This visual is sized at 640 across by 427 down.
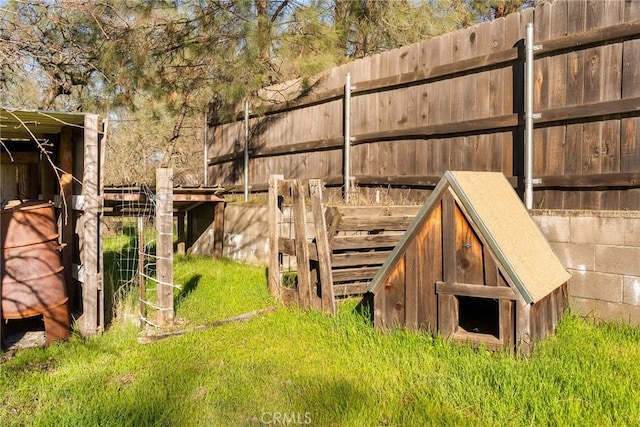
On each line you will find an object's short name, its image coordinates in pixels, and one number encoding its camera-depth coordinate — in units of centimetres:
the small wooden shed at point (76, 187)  539
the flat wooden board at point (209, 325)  521
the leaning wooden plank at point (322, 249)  597
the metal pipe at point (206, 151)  1311
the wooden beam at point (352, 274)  636
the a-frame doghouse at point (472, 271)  433
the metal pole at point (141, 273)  558
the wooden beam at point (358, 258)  634
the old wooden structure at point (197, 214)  995
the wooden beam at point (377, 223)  627
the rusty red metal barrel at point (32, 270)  506
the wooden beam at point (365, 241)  629
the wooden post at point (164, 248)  577
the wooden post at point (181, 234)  1186
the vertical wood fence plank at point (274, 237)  684
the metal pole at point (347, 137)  858
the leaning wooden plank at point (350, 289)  642
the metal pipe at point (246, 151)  1121
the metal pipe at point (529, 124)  592
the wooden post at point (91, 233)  538
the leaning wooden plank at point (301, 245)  630
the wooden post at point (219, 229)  1079
